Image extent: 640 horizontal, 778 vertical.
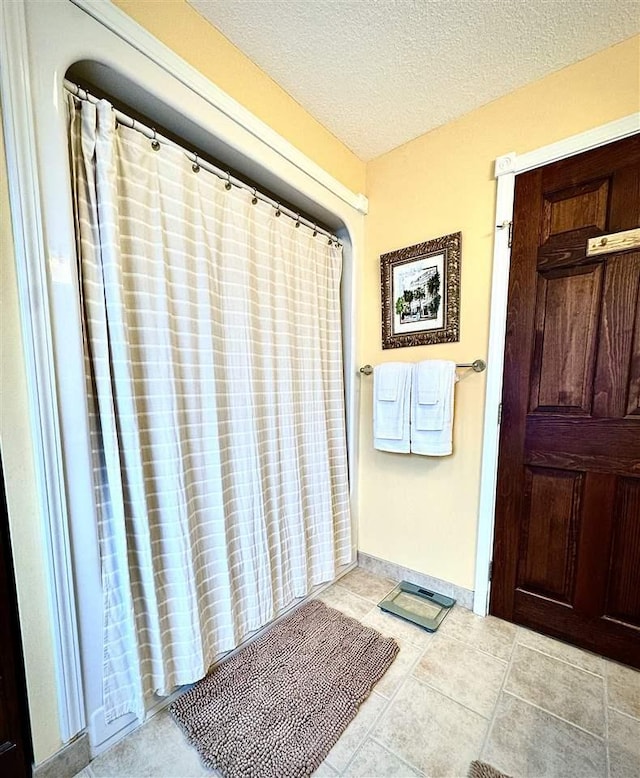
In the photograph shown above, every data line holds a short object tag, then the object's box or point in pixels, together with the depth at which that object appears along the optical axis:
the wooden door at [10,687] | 0.77
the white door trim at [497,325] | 1.28
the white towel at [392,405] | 1.63
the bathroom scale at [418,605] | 1.50
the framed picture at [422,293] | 1.53
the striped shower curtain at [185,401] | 0.90
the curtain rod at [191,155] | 0.88
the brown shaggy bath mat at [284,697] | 0.94
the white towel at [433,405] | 1.50
